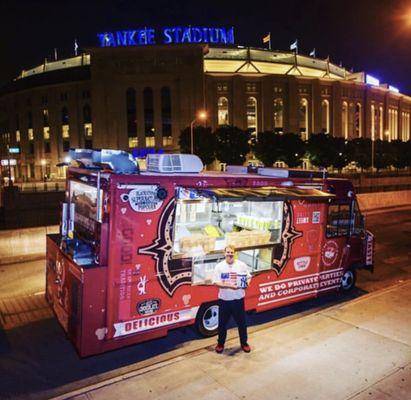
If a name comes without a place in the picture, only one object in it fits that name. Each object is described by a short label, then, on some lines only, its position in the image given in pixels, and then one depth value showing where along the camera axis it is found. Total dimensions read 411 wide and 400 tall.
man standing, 6.18
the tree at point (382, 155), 65.31
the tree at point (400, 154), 69.97
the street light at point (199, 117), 66.72
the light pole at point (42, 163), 75.69
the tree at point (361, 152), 62.34
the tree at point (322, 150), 59.16
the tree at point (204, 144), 52.09
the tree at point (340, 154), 59.81
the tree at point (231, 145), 52.47
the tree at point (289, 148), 55.72
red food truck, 5.87
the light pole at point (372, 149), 59.22
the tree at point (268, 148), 55.91
